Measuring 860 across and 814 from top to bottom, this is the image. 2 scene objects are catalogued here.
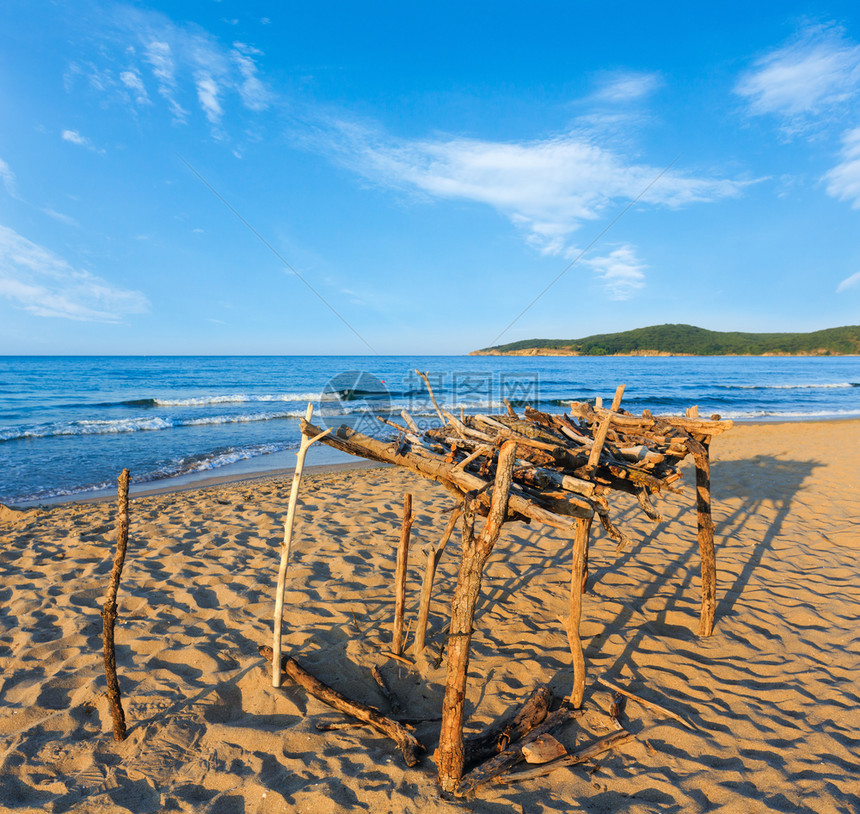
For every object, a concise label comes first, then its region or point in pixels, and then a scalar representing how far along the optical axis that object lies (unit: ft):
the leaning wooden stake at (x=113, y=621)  9.97
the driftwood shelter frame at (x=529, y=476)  9.16
